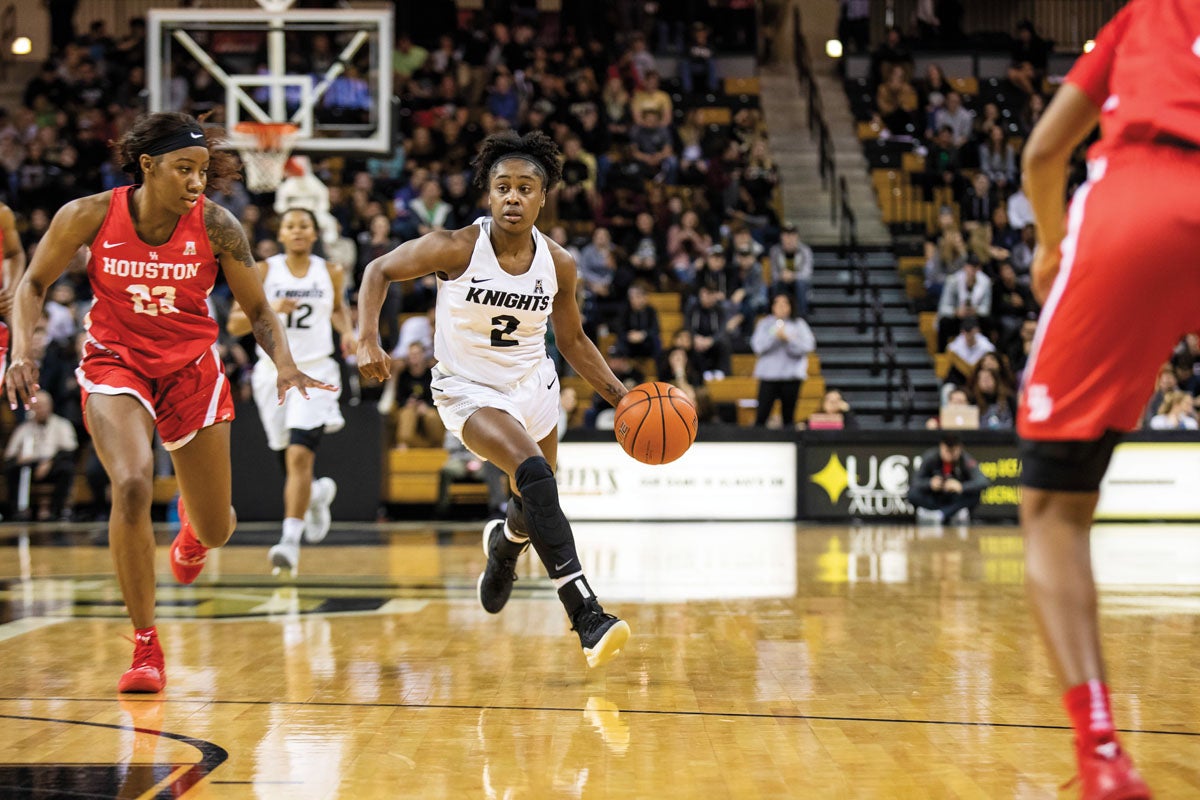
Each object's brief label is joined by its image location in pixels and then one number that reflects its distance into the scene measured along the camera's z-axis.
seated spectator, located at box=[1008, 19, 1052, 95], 20.77
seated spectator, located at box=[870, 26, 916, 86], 20.75
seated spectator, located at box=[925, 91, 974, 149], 19.70
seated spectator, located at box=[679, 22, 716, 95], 20.48
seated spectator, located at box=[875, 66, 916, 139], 20.19
